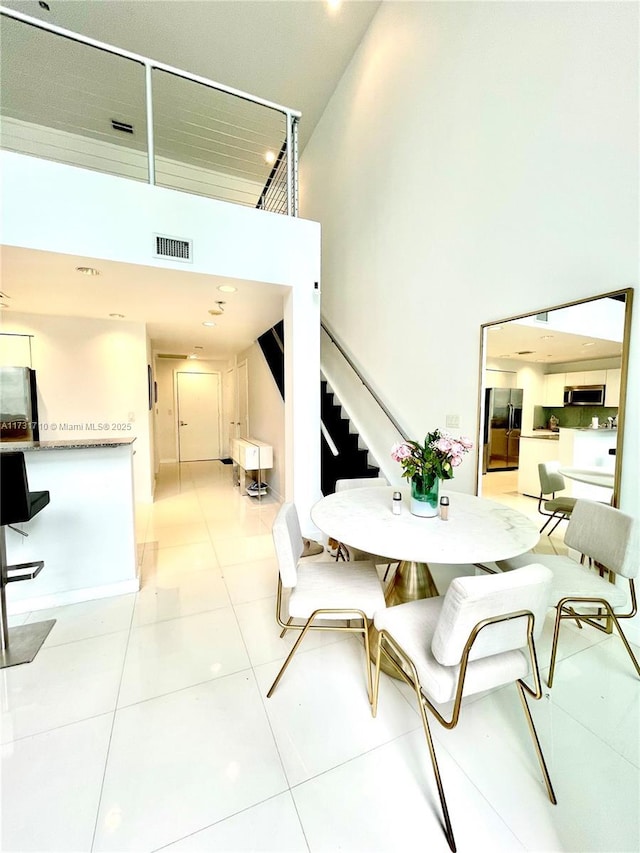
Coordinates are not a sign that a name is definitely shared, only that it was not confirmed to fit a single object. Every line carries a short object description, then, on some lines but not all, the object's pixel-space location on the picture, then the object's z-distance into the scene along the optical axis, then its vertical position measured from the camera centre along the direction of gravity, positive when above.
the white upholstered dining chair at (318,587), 1.54 -0.89
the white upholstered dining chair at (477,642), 1.06 -0.78
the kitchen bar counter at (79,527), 2.30 -0.87
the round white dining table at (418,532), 1.47 -0.61
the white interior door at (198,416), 7.71 -0.27
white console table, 4.76 -0.71
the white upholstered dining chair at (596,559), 1.64 -0.78
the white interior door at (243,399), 6.24 +0.10
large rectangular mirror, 2.07 +0.06
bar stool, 1.82 -0.61
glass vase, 1.90 -0.50
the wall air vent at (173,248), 2.64 +1.20
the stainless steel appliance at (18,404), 3.79 -0.02
